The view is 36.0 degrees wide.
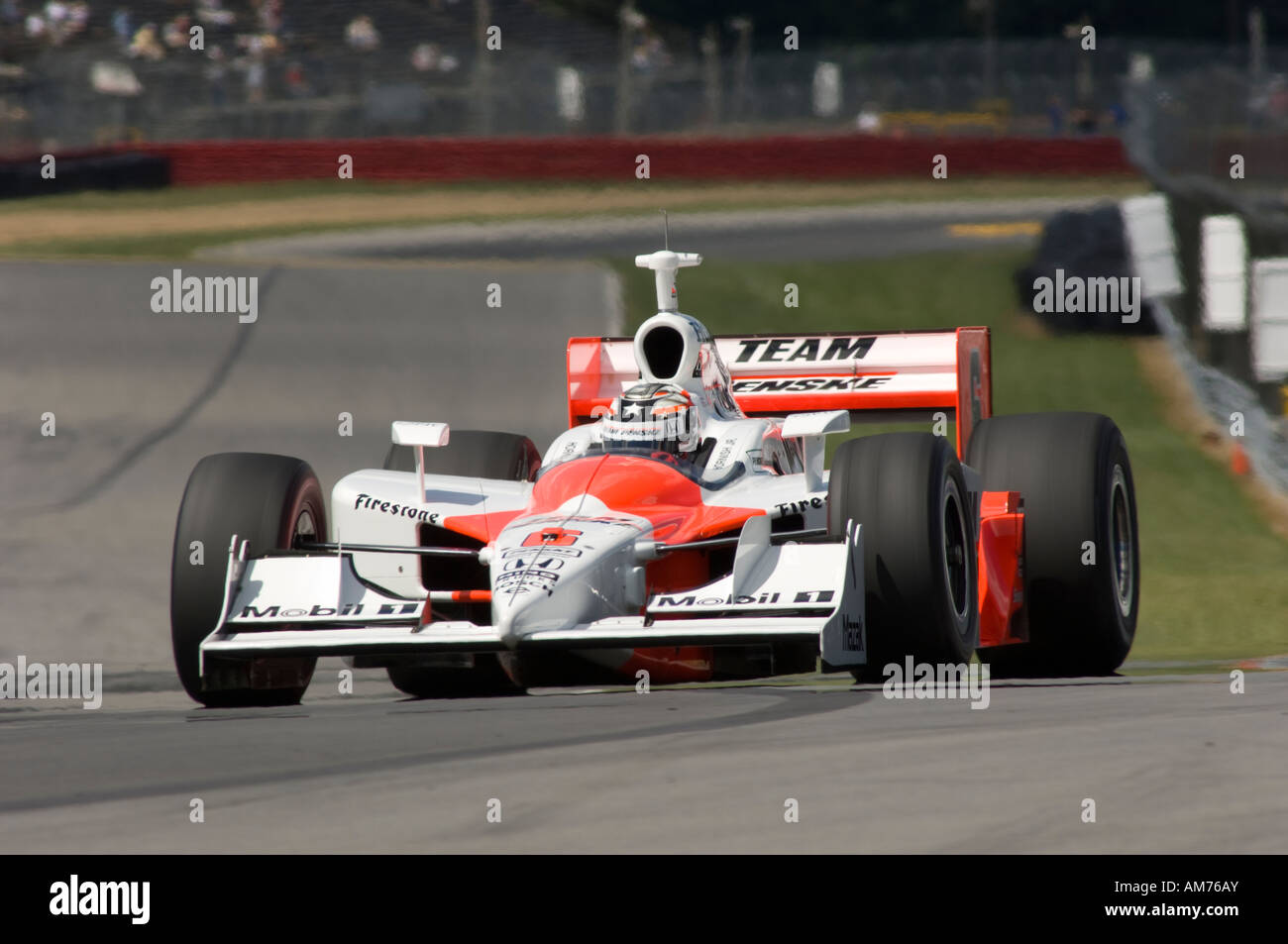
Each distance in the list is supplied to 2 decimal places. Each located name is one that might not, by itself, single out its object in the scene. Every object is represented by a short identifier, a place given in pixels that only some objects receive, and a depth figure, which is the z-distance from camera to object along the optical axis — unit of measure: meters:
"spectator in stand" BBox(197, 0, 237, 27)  45.16
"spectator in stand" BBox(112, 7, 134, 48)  42.75
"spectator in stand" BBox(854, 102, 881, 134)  39.38
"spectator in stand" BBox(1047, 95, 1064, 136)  39.59
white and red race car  8.23
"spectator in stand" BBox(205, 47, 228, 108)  39.53
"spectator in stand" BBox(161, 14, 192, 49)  43.09
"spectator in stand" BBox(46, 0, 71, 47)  42.75
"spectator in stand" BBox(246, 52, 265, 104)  39.44
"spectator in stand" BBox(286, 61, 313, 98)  38.93
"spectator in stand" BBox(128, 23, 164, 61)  41.31
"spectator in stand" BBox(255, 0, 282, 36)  46.25
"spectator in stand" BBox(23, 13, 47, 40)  42.69
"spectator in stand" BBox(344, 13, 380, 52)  47.53
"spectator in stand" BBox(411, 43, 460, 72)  41.41
